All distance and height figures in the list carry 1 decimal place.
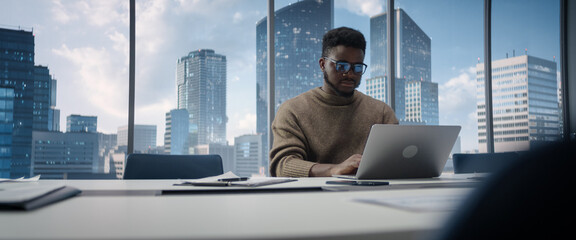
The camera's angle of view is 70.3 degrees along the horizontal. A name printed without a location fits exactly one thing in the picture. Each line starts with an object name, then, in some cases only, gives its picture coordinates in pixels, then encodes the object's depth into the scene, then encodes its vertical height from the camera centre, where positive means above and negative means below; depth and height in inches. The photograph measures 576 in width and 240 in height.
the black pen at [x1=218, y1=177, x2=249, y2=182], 53.4 -5.2
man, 87.2 +6.1
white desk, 18.2 -4.3
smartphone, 48.5 -5.2
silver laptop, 56.2 -1.4
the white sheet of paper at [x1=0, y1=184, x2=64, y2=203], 25.9 -3.8
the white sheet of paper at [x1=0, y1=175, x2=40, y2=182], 58.6 -5.7
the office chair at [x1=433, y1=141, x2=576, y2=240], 9.2 -1.4
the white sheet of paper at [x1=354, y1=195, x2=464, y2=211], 25.1 -4.2
